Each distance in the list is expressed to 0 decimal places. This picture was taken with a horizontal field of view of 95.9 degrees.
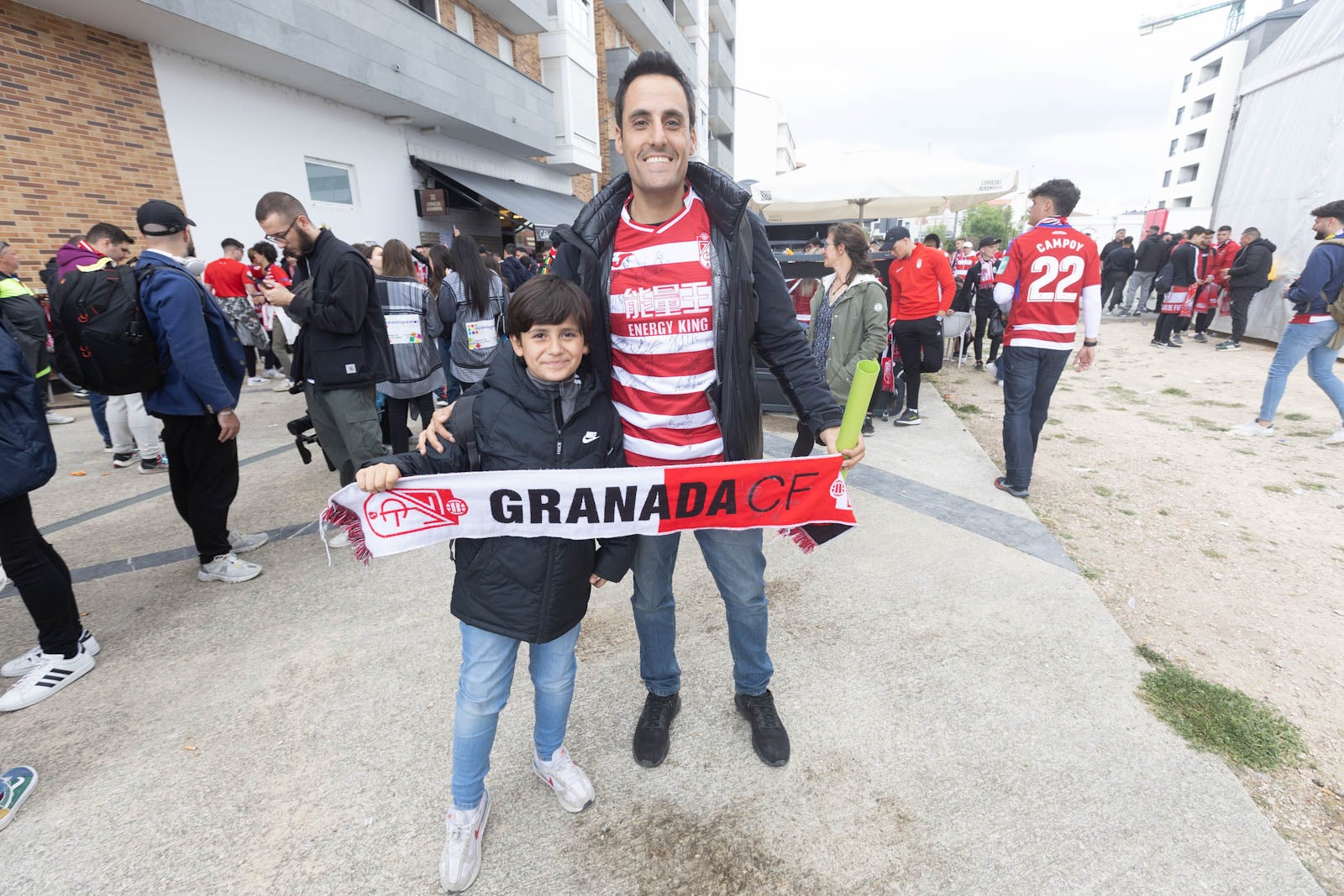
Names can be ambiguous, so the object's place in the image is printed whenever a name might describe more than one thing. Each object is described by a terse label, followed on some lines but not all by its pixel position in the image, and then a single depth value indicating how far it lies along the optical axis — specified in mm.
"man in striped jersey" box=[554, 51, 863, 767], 1913
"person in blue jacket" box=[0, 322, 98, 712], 2420
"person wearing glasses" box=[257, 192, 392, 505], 3444
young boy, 1822
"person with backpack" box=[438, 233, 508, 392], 5070
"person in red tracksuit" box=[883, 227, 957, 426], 6379
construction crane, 74625
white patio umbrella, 7520
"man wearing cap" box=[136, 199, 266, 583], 3154
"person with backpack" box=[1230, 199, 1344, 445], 5469
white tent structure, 10117
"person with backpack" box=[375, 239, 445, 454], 4492
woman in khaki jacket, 4953
